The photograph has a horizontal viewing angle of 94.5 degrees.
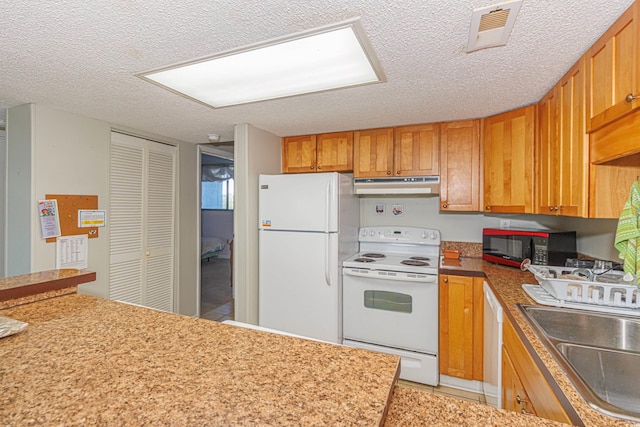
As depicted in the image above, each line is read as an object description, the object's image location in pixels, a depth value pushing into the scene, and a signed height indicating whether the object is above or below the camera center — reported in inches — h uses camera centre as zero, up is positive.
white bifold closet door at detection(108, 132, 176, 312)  103.9 -3.9
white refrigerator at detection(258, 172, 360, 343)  98.6 -13.8
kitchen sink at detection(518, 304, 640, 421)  37.9 -21.1
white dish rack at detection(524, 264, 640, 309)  53.8 -15.1
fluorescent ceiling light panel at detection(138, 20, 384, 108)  51.3 +30.0
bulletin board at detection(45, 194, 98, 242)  87.0 +0.3
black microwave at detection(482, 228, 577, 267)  82.4 -10.0
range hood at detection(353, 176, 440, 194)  102.2 +9.7
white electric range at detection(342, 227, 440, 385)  92.7 -32.1
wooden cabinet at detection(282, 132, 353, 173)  112.7 +23.3
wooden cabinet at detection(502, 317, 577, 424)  35.1 -25.2
